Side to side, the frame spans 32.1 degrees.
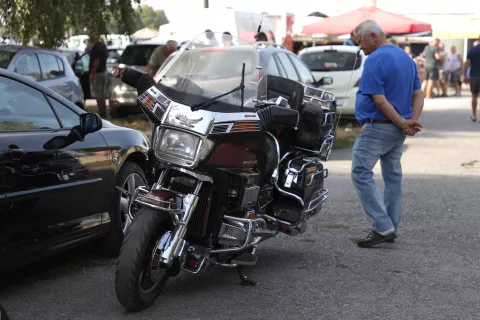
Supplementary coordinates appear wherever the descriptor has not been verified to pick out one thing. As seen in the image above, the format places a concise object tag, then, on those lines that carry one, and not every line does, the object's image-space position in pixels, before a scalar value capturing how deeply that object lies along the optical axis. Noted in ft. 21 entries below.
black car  16.83
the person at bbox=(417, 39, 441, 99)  92.38
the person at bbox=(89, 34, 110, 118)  59.16
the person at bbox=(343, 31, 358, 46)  71.98
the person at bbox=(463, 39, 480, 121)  62.64
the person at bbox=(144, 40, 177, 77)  54.13
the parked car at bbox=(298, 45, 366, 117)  56.80
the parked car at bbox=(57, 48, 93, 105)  65.36
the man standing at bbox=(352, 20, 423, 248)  22.50
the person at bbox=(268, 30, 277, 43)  89.99
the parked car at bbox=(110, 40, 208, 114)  61.31
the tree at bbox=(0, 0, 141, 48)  48.60
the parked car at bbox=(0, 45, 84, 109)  39.83
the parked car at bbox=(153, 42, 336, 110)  45.26
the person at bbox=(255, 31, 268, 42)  76.23
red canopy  80.43
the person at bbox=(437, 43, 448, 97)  94.43
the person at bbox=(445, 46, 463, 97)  104.22
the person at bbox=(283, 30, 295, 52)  92.38
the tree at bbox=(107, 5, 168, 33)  53.75
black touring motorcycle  16.35
